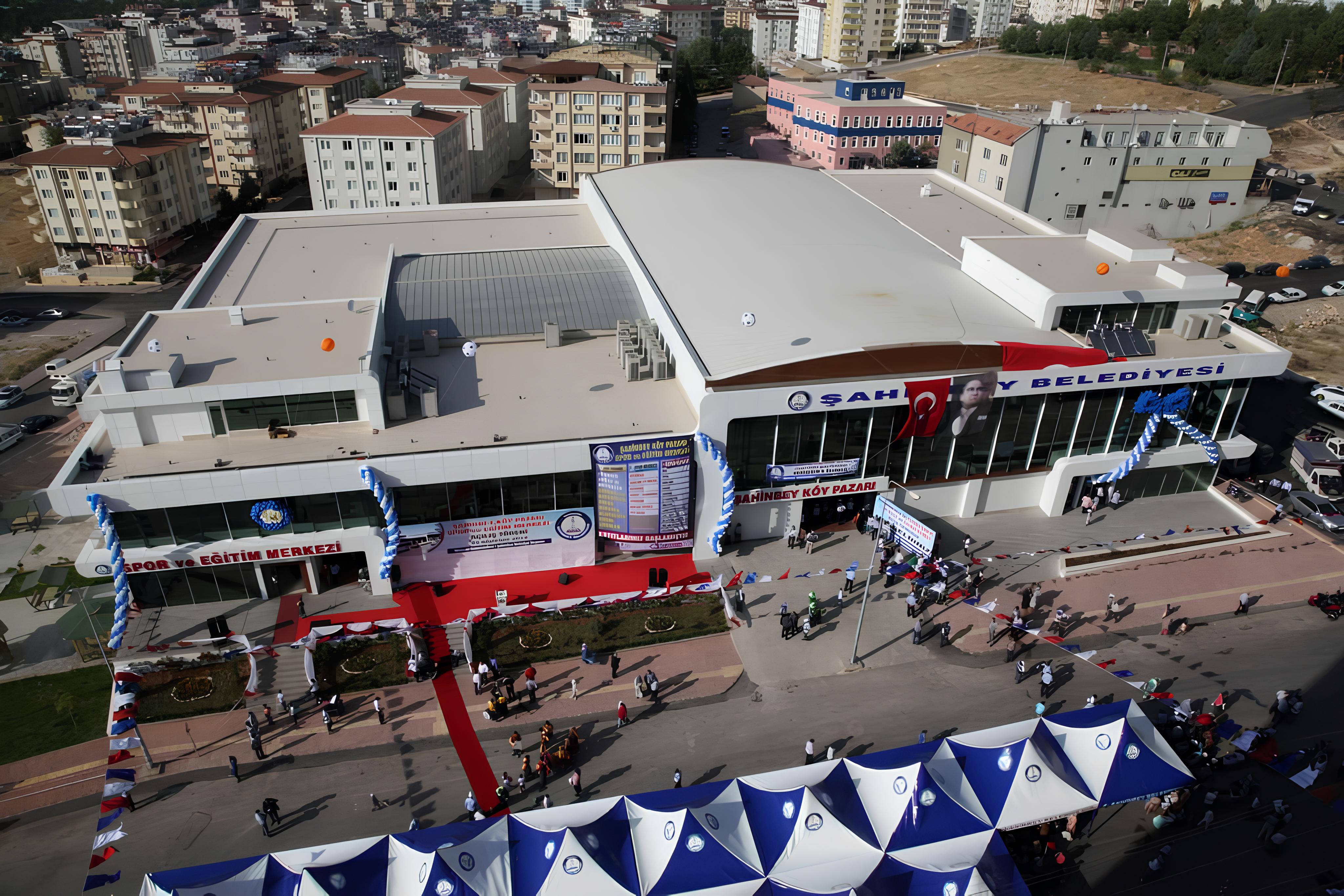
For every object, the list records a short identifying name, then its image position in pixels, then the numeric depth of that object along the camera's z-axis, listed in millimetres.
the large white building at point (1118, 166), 77500
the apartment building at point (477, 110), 101688
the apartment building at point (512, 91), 119688
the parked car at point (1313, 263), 73500
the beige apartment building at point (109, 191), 79750
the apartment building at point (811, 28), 185250
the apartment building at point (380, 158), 84812
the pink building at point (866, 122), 109188
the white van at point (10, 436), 50781
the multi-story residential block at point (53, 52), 164375
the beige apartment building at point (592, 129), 94500
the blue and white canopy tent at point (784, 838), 22859
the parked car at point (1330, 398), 52656
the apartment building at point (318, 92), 116500
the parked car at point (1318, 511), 42375
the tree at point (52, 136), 104562
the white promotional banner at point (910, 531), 33656
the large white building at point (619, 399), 35094
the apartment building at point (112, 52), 171000
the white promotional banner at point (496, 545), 36812
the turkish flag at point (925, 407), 38281
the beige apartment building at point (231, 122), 100438
